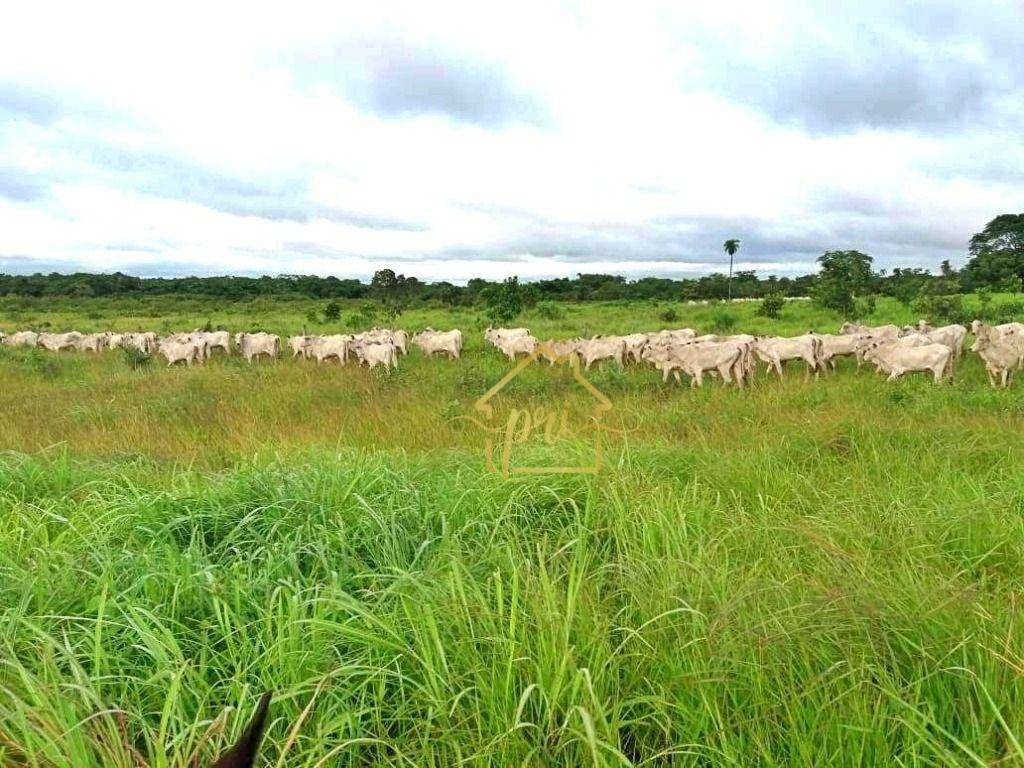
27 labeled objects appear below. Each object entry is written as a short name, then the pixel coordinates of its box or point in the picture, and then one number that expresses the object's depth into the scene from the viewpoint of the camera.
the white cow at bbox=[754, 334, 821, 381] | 11.42
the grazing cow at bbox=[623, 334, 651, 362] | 13.31
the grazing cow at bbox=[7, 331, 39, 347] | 21.56
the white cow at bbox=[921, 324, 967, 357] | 11.76
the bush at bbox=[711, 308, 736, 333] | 21.83
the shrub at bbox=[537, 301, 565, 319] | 30.31
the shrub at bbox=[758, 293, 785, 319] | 24.42
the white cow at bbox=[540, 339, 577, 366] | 14.22
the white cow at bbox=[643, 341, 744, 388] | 10.51
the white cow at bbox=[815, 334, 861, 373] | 12.00
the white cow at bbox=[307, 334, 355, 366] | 15.79
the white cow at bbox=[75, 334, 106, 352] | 20.75
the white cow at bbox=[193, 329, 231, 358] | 17.58
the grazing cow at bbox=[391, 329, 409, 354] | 16.36
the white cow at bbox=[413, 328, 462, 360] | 15.71
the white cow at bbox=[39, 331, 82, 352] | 21.05
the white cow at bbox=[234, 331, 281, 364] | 17.06
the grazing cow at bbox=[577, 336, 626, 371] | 13.62
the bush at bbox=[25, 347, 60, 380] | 14.20
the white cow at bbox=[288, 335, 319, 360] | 16.84
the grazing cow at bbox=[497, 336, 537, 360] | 14.81
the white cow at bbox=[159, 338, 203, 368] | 16.41
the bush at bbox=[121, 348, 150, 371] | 15.42
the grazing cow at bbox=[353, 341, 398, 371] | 13.68
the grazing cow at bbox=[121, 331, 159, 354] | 18.95
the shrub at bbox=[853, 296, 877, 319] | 22.09
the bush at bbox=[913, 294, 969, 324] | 18.20
